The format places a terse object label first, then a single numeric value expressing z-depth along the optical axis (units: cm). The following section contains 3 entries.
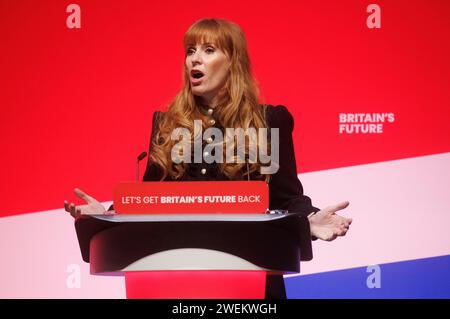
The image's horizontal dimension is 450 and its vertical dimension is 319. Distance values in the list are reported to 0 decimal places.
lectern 353
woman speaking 477
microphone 434
